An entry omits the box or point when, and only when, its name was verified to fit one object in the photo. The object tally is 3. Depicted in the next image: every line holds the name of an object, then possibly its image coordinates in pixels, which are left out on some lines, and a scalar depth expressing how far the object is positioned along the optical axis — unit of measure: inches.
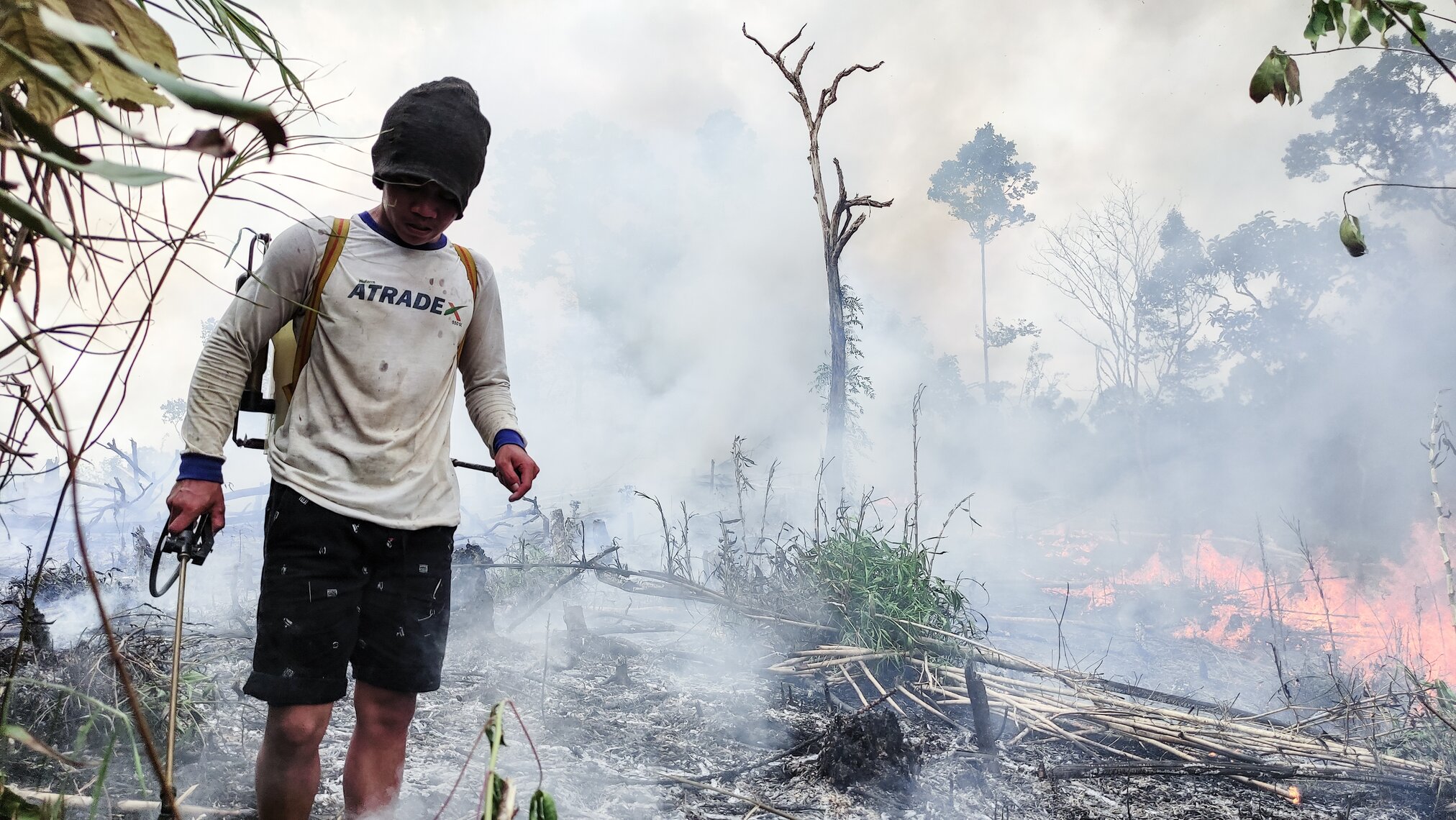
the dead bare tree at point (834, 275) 373.7
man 71.8
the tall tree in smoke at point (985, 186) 1076.5
